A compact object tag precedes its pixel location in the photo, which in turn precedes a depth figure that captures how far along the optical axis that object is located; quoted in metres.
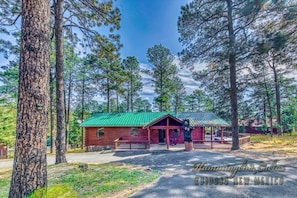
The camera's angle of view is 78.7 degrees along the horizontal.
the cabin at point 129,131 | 17.72
